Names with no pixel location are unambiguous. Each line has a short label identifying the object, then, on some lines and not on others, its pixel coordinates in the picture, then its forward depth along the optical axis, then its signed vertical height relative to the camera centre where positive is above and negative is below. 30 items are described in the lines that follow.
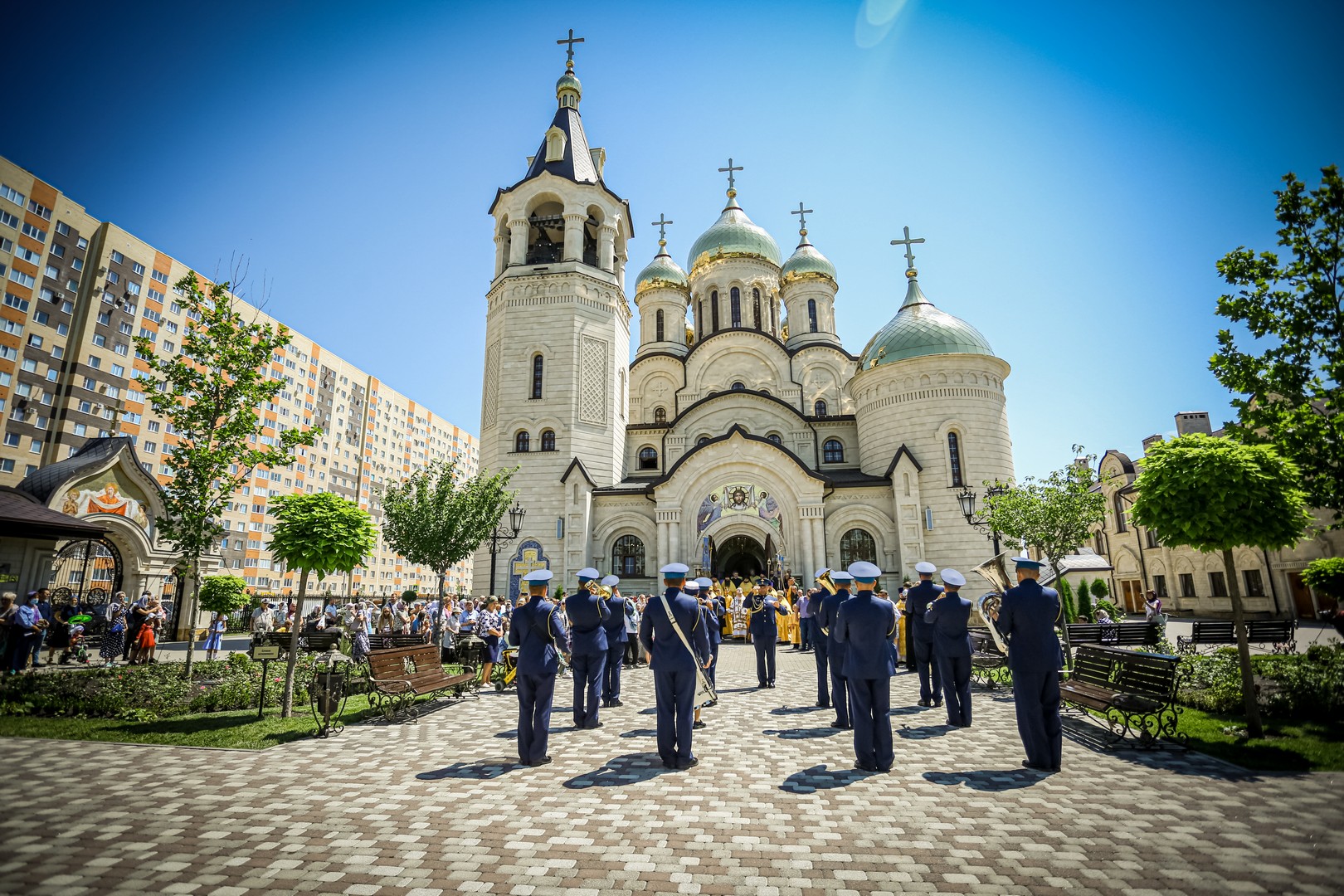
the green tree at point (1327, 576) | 14.03 +0.36
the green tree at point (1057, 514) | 14.23 +1.82
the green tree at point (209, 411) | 11.20 +3.44
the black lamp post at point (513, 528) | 21.31 +2.46
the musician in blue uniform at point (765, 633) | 10.72 -0.61
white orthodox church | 23.91 +6.87
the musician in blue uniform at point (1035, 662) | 5.70 -0.63
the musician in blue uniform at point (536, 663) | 6.07 -0.64
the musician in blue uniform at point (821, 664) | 8.85 -0.95
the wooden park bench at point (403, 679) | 7.88 -1.04
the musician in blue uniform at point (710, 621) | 8.66 -0.33
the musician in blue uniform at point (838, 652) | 7.62 -0.67
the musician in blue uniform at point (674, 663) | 5.96 -0.64
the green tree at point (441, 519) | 18.14 +2.33
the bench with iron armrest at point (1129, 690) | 6.37 -1.04
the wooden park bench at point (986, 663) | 10.16 -1.07
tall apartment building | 32.56 +14.73
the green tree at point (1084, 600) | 21.88 -0.20
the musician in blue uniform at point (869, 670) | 5.78 -0.70
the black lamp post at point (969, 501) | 16.99 +2.66
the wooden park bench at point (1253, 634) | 13.44 -0.86
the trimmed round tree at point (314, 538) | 8.10 +0.80
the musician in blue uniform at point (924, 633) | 8.95 -0.52
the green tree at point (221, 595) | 17.95 +0.17
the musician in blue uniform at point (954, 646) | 7.58 -0.61
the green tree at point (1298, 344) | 9.15 +3.69
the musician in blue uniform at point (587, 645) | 7.48 -0.56
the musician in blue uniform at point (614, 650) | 9.44 -0.78
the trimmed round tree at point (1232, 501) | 7.05 +1.02
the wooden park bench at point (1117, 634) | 13.25 -0.82
